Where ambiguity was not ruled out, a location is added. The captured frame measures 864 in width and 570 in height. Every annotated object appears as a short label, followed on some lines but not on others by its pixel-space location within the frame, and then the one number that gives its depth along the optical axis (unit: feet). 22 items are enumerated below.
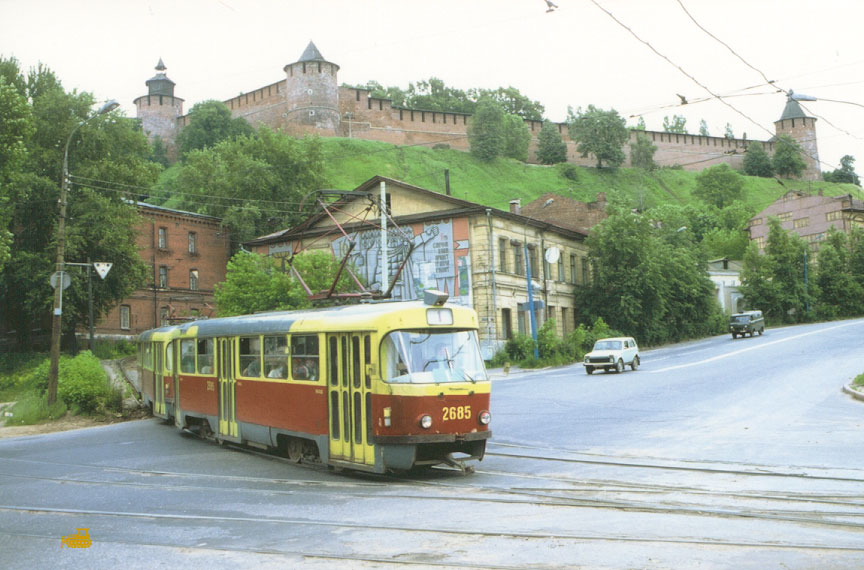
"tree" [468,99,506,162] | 387.75
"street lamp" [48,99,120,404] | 85.46
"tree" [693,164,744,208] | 422.00
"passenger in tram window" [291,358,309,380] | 44.37
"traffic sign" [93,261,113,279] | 114.85
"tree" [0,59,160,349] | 154.71
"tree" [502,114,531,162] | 406.62
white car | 115.44
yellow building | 155.84
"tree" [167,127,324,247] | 216.54
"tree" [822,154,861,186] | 489.67
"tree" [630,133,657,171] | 444.55
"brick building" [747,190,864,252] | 299.99
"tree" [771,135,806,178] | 451.12
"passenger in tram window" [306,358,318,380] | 43.52
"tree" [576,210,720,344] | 175.63
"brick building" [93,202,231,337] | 193.06
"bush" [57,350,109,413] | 84.48
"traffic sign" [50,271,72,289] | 86.39
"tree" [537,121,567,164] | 424.87
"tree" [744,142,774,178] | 467.52
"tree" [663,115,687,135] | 522.06
